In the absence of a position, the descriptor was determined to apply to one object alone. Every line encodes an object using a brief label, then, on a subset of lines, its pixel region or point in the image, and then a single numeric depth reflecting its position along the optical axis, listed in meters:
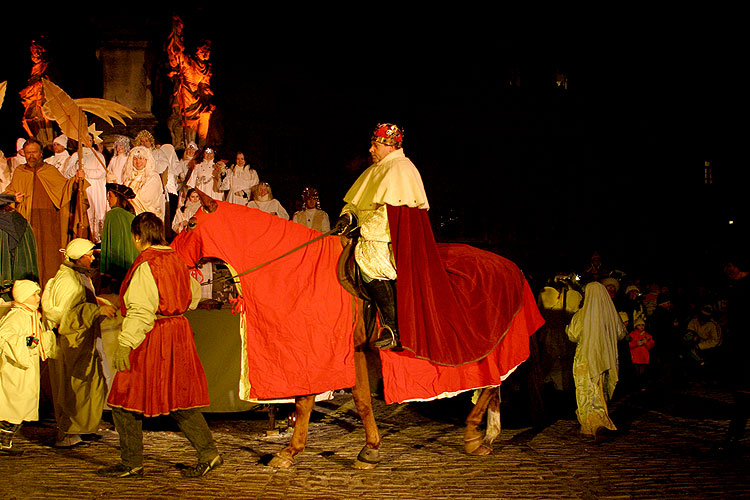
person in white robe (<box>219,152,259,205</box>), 14.27
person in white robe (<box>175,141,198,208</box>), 13.79
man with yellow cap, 6.72
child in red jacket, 11.36
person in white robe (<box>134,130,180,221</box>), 12.34
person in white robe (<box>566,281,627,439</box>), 7.65
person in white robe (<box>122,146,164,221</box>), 11.22
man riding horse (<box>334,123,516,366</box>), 6.36
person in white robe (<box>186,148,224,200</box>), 13.70
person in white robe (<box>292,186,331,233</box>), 13.80
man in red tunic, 5.47
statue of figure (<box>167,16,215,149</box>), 15.76
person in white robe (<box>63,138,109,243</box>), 11.66
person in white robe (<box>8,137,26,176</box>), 12.30
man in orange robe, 10.30
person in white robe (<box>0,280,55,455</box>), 6.65
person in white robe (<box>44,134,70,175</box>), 12.36
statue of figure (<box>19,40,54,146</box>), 14.65
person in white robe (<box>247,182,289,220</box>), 13.73
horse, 6.05
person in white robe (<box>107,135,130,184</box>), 12.18
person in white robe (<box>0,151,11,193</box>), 11.13
